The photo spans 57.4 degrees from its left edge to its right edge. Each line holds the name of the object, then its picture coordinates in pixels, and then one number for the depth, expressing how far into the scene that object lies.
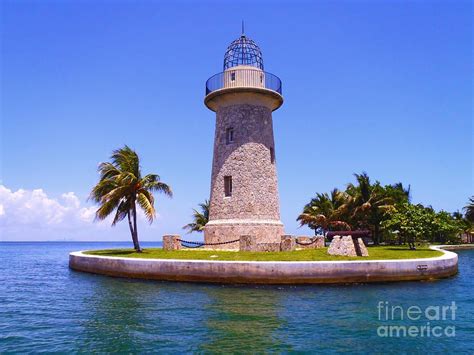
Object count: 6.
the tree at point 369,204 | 42.19
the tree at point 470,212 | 66.06
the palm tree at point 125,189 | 27.98
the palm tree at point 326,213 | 43.59
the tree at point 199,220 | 44.66
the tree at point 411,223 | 32.75
